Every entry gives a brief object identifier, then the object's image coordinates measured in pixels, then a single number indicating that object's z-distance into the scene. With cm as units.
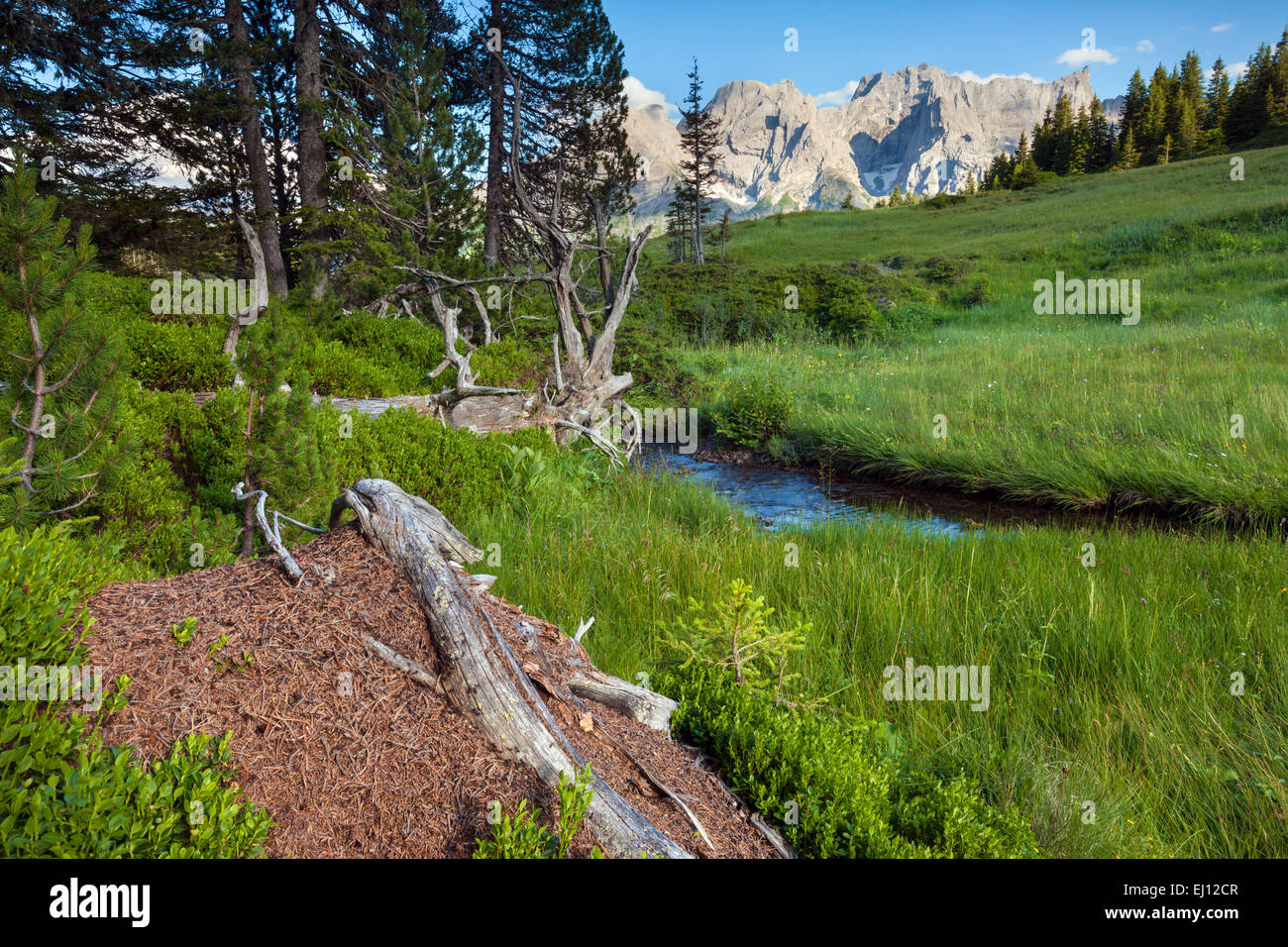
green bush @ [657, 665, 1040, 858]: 231
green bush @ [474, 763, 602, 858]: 178
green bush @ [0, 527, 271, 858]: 154
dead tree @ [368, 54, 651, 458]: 912
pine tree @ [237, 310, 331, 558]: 433
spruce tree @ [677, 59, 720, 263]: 4853
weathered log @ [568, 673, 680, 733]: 284
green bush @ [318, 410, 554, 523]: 634
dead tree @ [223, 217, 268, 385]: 645
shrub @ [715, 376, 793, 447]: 1254
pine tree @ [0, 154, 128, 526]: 329
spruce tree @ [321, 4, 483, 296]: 1270
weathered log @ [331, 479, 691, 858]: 210
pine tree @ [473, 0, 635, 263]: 1600
